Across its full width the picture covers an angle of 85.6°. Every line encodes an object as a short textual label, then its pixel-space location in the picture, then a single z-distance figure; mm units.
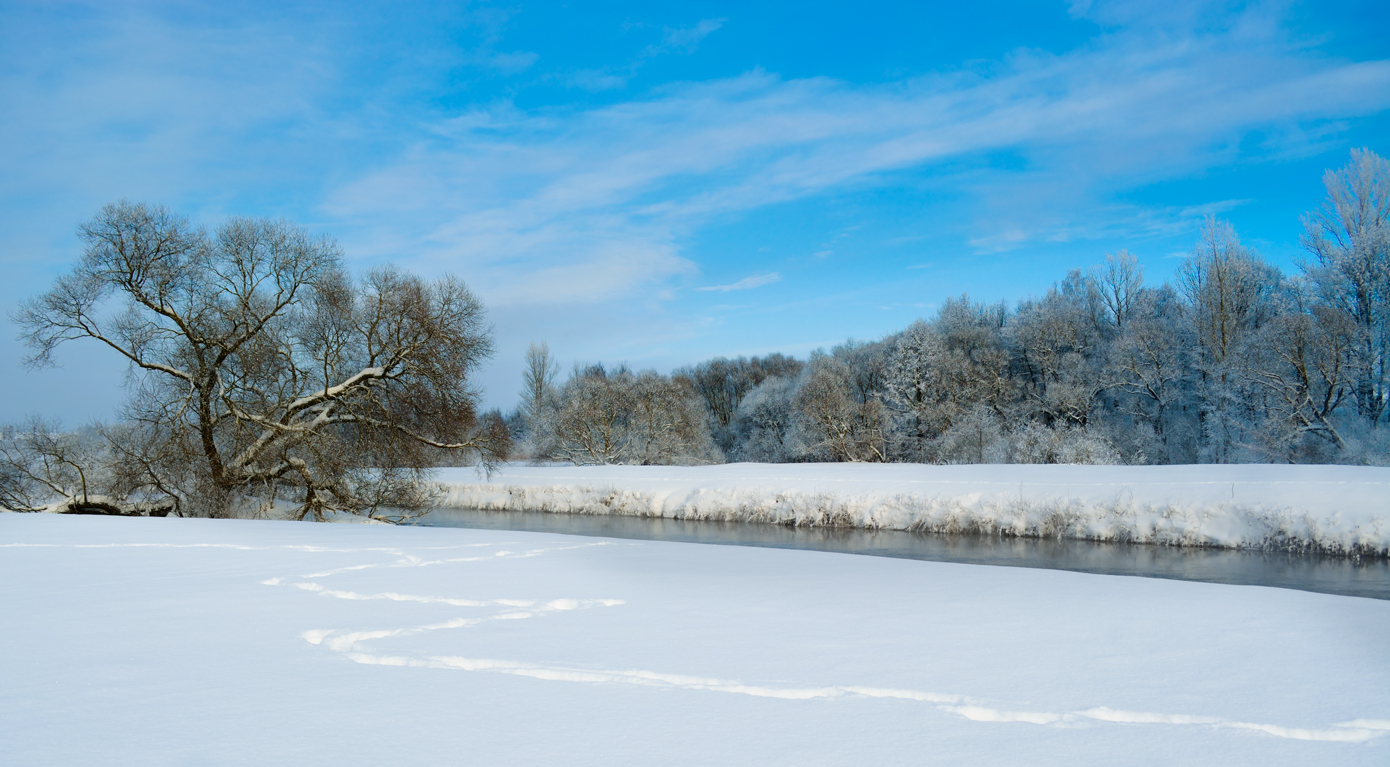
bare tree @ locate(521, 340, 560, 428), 56812
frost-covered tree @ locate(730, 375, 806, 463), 51203
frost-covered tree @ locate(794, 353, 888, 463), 38812
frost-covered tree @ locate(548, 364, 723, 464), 41969
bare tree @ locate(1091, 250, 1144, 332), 41844
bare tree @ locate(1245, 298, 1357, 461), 25188
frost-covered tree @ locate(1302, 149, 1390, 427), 25062
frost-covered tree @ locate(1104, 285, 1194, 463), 33312
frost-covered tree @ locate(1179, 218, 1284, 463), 29922
